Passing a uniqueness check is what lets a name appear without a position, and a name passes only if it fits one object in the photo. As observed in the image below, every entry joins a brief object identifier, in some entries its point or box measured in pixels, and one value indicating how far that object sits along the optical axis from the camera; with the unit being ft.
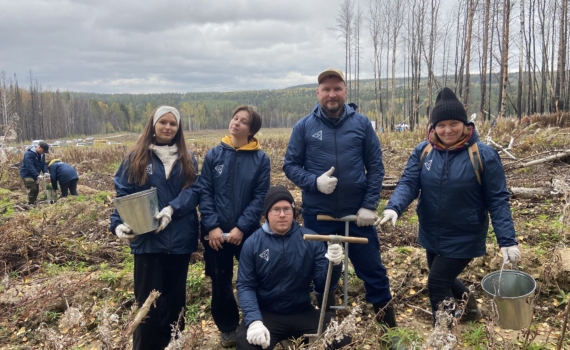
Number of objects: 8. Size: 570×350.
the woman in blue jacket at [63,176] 33.86
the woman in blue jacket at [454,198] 8.21
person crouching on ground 8.58
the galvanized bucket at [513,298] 7.05
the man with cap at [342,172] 9.26
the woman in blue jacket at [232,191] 9.51
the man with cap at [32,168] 32.86
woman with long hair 8.84
